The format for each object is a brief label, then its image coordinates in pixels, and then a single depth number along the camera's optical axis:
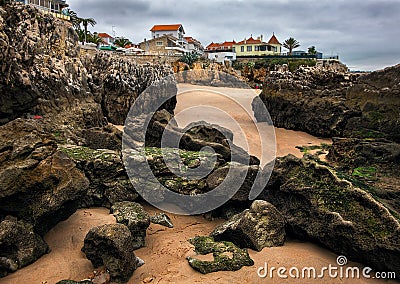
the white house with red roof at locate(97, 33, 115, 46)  80.14
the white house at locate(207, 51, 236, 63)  60.30
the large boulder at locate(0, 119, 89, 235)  5.26
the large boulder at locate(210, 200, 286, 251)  5.57
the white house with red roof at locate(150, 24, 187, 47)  73.31
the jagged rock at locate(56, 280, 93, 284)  4.57
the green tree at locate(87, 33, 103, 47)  51.47
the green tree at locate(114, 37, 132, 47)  65.88
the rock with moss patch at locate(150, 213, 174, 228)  6.91
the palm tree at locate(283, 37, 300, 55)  67.75
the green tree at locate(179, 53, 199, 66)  48.72
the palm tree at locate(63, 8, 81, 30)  50.45
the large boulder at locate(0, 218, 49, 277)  4.81
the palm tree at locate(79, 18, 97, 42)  51.39
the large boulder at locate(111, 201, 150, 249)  5.90
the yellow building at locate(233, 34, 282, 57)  72.50
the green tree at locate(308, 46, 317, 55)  62.42
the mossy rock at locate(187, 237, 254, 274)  4.94
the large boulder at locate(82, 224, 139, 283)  4.83
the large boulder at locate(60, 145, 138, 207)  7.24
